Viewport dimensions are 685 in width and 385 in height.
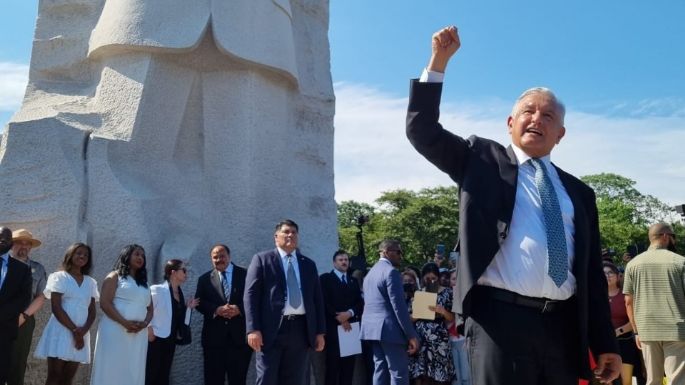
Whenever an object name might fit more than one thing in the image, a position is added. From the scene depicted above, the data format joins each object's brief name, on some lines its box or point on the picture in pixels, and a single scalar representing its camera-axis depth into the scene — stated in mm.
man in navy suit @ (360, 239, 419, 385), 6168
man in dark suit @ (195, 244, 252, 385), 6004
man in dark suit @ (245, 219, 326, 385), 5082
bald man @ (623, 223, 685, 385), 5578
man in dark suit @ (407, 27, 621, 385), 2371
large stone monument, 6473
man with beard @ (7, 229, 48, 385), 5645
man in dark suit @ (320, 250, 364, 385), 6961
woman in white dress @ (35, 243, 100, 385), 5434
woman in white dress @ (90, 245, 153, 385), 5435
